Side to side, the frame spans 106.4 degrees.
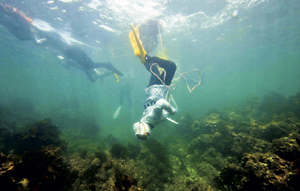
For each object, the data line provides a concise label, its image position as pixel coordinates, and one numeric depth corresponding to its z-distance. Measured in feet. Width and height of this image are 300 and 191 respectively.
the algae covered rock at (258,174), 6.62
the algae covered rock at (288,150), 8.29
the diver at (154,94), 9.77
